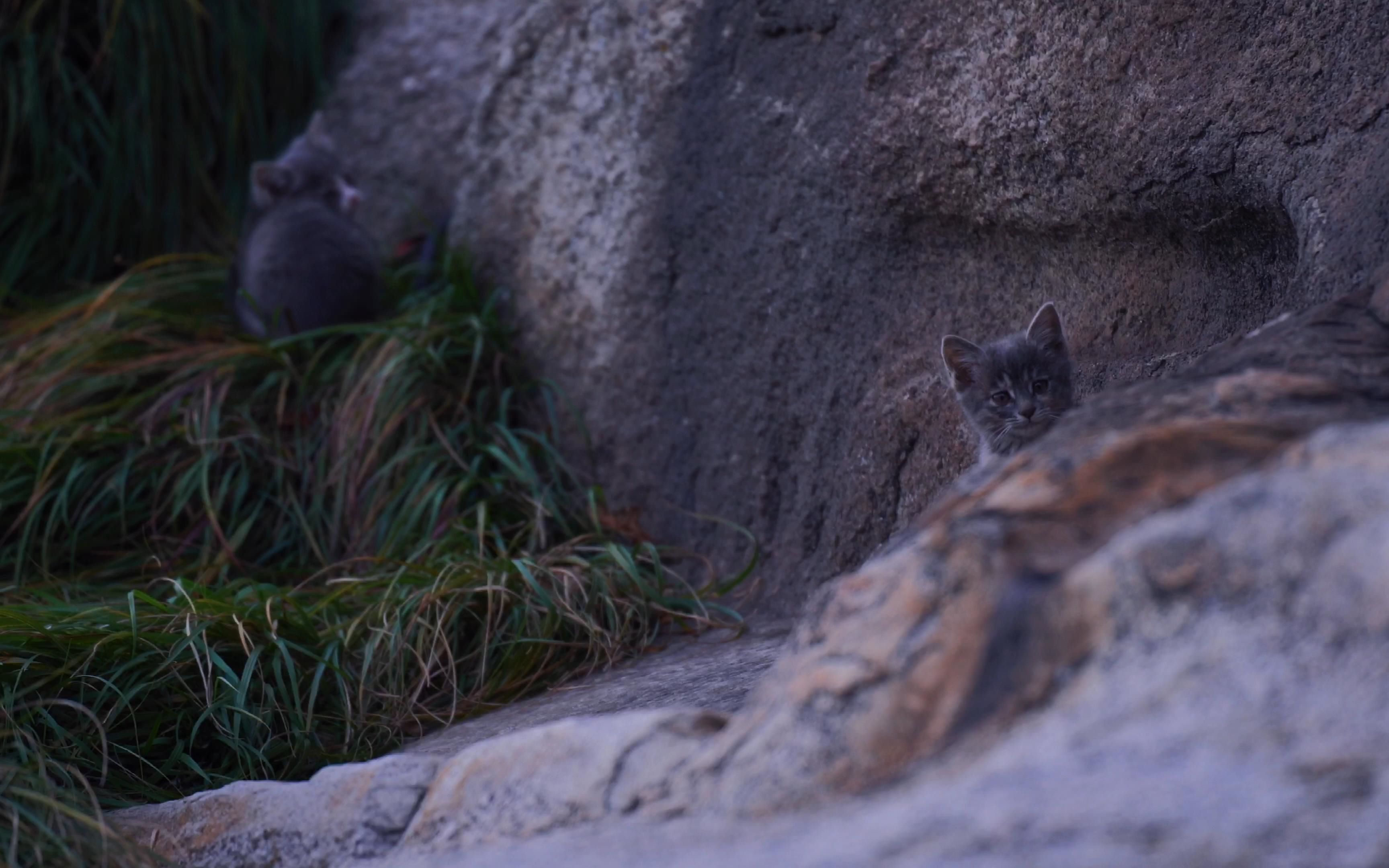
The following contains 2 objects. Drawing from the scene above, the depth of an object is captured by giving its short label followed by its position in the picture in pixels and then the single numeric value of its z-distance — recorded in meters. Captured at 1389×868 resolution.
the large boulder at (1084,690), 8.61
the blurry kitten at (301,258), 11.42
